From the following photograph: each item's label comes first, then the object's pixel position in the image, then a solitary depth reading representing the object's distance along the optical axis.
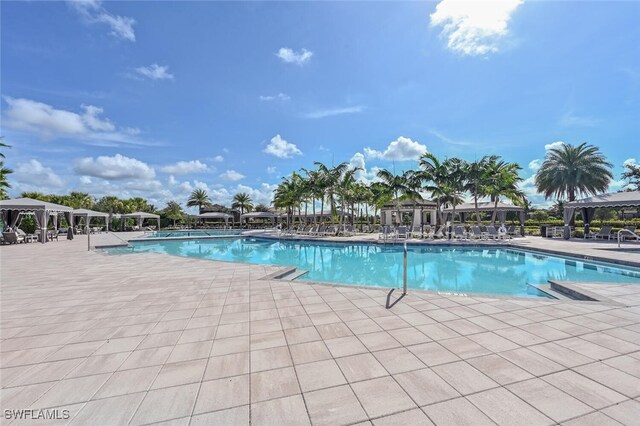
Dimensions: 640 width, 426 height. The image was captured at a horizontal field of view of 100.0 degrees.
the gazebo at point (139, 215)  29.77
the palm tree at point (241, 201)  46.35
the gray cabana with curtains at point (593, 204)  14.18
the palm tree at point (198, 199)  45.78
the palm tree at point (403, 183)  19.48
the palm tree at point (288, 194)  25.75
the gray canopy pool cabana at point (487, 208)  21.95
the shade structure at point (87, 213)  23.10
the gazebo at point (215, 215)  34.03
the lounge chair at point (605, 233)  15.90
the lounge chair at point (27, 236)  16.47
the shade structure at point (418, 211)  29.50
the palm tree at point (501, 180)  18.28
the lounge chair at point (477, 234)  16.56
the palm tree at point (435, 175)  18.09
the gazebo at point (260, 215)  33.97
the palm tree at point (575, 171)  19.06
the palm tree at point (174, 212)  37.81
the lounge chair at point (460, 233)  17.02
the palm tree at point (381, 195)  20.38
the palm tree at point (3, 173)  15.93
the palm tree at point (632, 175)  24.02
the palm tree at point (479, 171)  17.94
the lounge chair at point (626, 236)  15.72
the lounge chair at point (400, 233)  16.62
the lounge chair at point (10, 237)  15.07
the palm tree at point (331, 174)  21.69
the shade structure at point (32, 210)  14.78
